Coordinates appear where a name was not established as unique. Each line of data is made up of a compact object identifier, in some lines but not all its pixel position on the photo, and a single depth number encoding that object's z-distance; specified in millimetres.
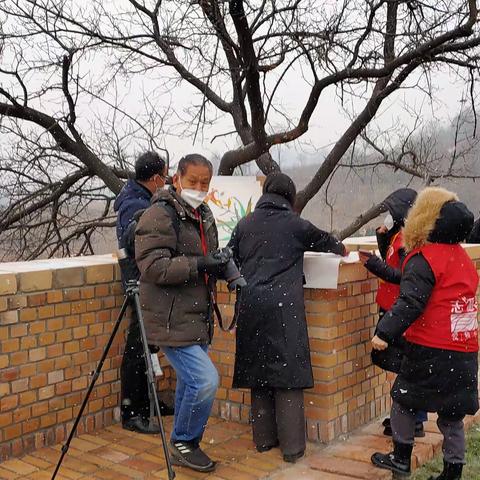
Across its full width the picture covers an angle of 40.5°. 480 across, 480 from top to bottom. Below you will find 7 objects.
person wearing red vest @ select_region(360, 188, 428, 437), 4109
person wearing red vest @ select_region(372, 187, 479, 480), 3574
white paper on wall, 4098
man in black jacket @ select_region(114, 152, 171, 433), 4453
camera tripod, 3318
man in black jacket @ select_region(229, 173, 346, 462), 3955
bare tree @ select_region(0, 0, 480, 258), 8492
